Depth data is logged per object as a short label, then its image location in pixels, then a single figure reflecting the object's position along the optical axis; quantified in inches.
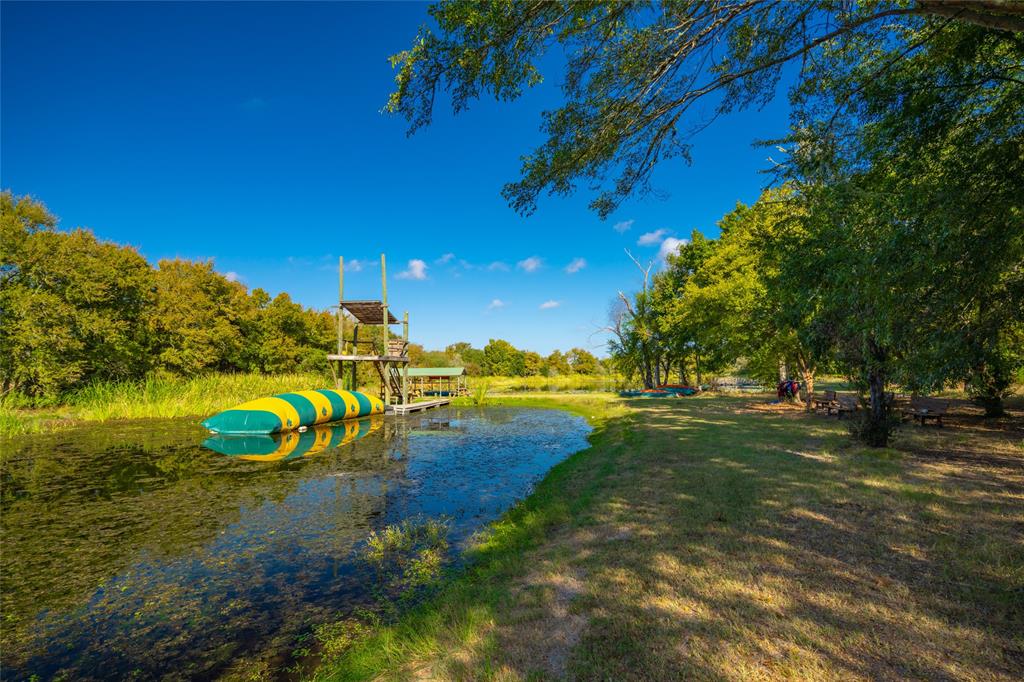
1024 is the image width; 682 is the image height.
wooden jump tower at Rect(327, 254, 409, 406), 904.9
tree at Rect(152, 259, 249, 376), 1056.2
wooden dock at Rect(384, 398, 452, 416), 942.4
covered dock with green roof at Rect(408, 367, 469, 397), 1428.4
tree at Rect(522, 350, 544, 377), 3075.8
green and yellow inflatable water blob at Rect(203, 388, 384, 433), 591.8
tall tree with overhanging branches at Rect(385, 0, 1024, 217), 174.9
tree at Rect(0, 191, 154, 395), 714.8
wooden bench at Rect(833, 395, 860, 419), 534.3
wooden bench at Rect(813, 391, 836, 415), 615.0
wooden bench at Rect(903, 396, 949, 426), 474.3
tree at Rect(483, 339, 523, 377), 2942.9
